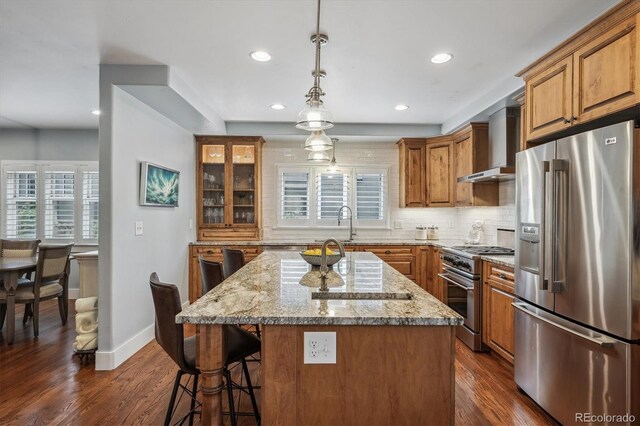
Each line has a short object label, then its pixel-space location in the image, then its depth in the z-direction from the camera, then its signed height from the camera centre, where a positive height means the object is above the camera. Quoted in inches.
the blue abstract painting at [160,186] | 135.4 +11.9
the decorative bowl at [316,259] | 84.3 -11.1
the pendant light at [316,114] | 80.7 +23.8
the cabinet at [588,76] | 69.2 +33.2
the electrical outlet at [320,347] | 56.0 -21.5
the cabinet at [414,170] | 196.9 +26.3
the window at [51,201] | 205.0 +7.0
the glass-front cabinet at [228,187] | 197.2 +15.8
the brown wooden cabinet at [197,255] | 185.0 -22.7
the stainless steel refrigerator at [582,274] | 66.7 -12.7
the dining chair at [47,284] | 143.5 -31.4
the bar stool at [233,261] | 120.9 -16.4
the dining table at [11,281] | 136.6 -27.7
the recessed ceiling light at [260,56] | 105.3 +49.4
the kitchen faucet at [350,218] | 209.8 -1.6
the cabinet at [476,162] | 160.9 +25.9
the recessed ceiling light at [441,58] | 107.2 +50.1
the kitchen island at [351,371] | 55.6 -25.3
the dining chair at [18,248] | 170.4 -17.7
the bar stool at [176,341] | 63.2 -25.2
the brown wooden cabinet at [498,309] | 112.2 -32.0
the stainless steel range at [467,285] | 130.2 -27.5
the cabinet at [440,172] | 185.6 +24.3
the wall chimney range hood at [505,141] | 138.1 +30.8
